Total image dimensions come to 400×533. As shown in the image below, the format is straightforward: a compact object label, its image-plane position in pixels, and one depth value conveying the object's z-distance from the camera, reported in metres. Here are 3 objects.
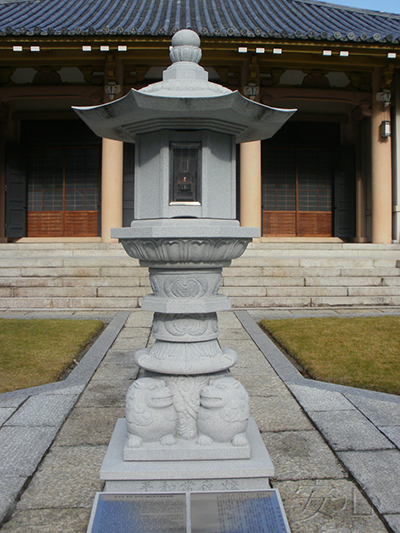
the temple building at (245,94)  9.56
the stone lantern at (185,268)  2.46
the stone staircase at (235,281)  7.74
